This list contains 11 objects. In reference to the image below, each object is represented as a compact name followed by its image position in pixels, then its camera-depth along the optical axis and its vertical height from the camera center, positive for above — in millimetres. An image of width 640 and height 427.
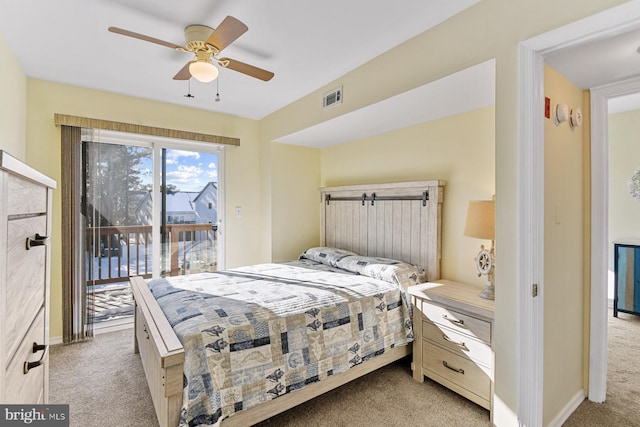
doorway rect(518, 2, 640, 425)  1402 +183
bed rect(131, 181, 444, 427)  1586 -664
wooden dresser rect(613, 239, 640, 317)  3492 -723
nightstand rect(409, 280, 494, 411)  1953 -873
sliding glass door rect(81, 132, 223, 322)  3217 +16
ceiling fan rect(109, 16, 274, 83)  1825 +1050
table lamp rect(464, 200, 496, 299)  2086 -112
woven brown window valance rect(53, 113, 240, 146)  2965 +912
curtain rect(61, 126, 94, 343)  3002 -271
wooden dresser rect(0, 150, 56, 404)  712 -195
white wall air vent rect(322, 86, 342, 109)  2875 +1112
